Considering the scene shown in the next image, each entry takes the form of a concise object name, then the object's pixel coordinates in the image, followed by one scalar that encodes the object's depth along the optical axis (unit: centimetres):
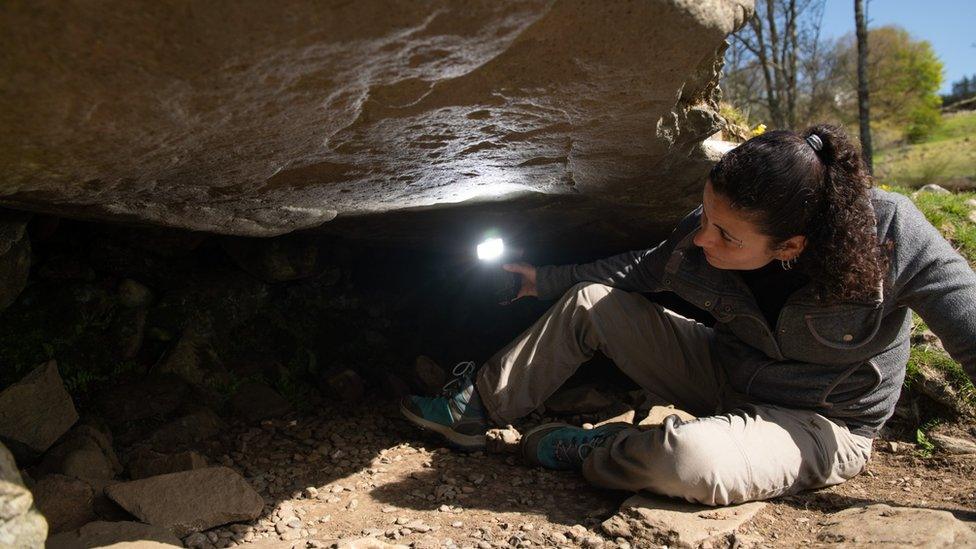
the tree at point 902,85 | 1970
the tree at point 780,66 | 1580
